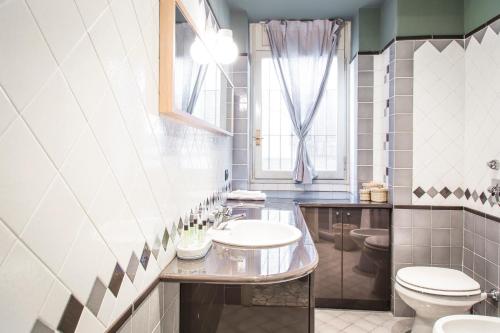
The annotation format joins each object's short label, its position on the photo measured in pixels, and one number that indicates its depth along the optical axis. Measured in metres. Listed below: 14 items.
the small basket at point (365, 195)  2.95
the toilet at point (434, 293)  2.12
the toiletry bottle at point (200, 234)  1.49
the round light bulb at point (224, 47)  2.15
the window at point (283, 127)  3.45
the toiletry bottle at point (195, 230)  1.48
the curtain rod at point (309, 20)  3.33
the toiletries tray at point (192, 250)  1.41
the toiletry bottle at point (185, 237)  1.45
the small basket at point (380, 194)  2.87
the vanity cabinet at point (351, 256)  2.85
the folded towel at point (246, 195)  2.88
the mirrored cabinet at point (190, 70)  1.27
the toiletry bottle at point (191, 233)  1.46
